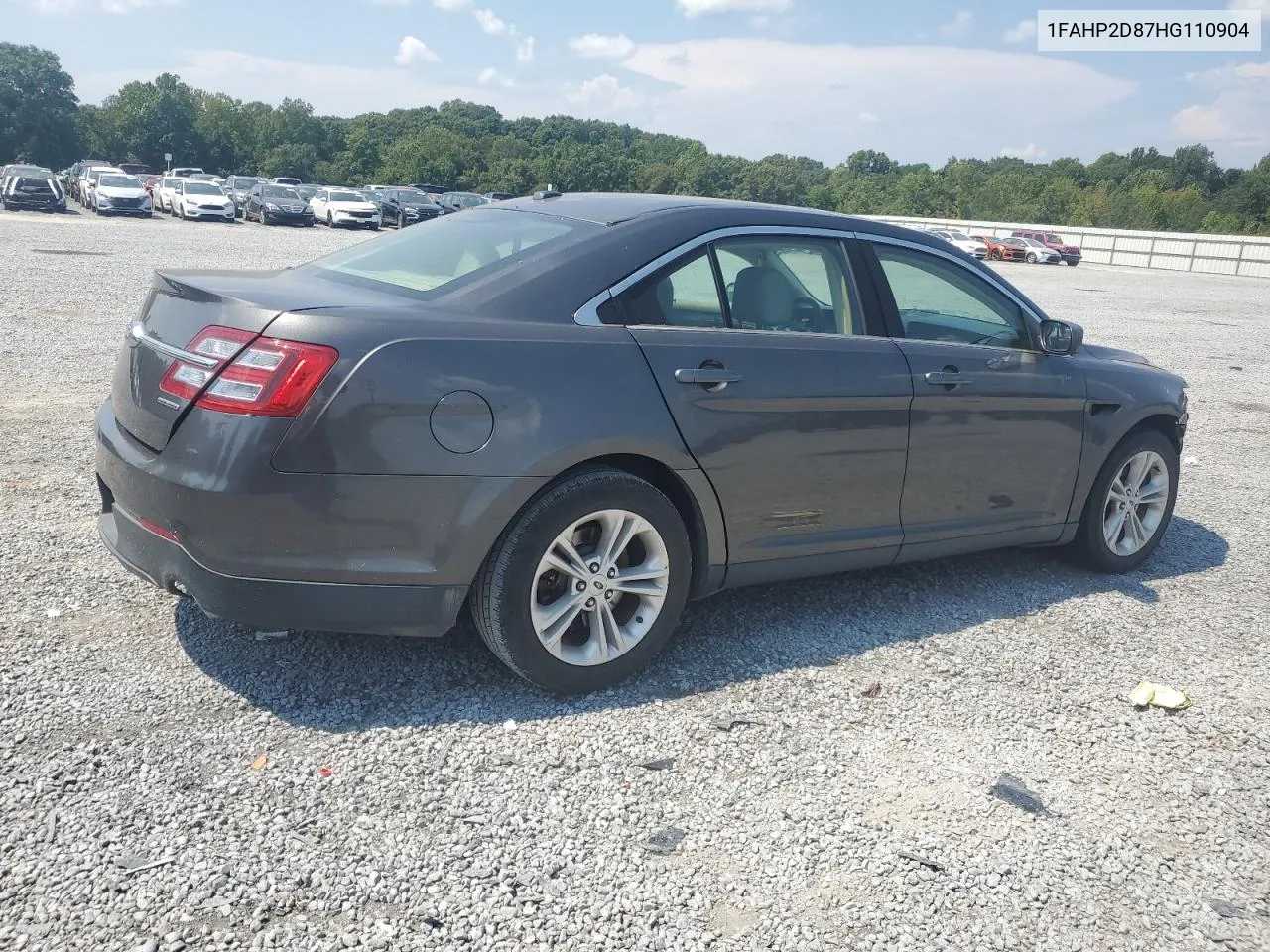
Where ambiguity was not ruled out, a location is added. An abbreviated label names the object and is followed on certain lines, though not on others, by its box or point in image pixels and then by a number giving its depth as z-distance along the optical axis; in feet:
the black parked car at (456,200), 152.25
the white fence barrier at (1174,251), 154.10
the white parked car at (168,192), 134.31
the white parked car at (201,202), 126.41
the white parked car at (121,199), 124.67
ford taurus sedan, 10.53
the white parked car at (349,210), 133.90
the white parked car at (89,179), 134.21
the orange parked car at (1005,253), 156.35
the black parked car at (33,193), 120.67
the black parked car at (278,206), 133.08
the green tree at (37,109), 330.13
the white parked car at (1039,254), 155.22
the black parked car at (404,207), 143.74
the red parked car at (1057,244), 155.12
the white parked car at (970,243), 145.92
